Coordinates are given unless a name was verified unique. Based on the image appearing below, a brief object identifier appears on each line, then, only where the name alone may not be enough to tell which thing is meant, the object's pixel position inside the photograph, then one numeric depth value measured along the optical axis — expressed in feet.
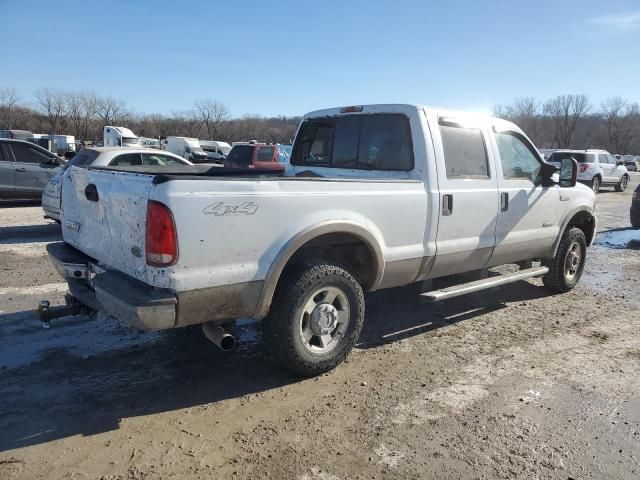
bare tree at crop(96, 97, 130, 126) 262.47
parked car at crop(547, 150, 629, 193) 74.33
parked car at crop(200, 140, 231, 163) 136.13
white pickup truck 10.06
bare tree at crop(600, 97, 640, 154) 341.21
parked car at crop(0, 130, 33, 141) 122.59
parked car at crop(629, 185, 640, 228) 37.35
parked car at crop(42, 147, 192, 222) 28.35
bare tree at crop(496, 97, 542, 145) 331.16
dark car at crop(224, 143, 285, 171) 61.98
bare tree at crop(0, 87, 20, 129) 235.40
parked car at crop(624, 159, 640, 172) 196.97
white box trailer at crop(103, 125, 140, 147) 127.85
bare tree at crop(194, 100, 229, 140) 278.26
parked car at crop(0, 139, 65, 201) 41.19
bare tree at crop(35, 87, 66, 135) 252.28
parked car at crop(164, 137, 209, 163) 126.72
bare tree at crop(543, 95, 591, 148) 337.31
